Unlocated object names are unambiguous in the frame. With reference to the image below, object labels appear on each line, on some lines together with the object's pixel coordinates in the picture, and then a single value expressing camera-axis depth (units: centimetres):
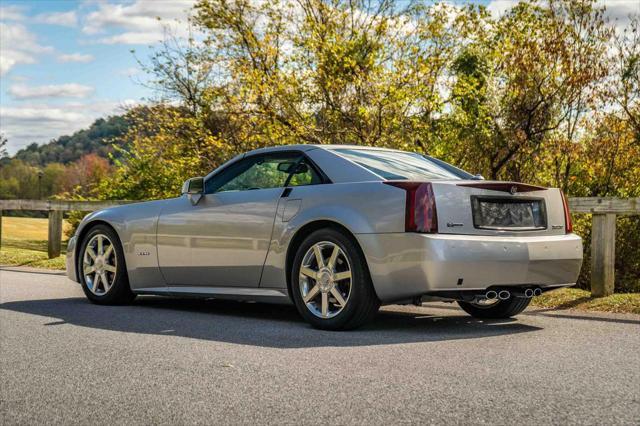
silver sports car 595
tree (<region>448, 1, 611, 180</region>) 1653
